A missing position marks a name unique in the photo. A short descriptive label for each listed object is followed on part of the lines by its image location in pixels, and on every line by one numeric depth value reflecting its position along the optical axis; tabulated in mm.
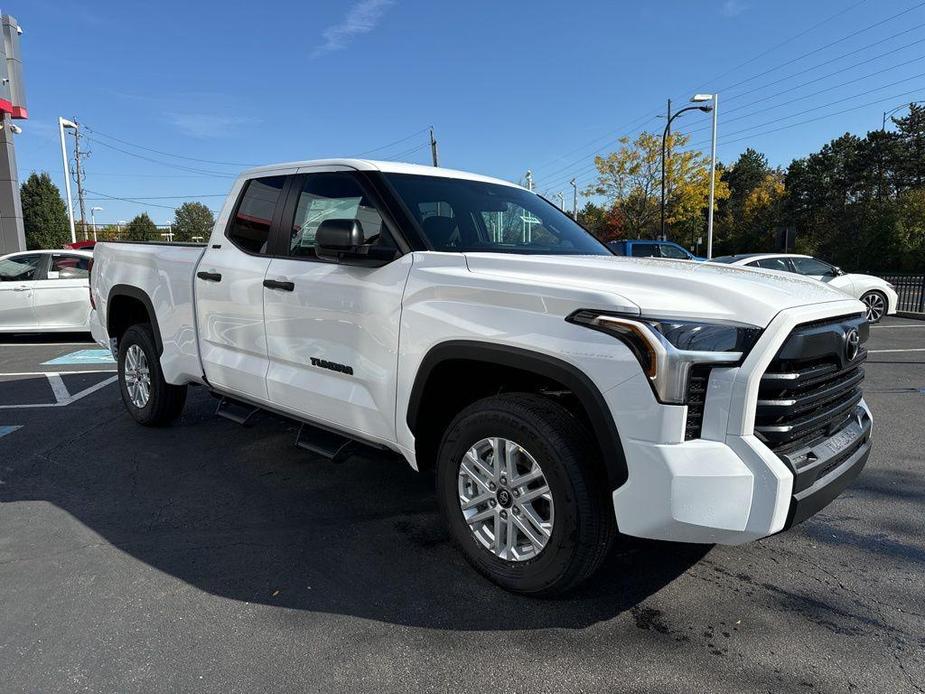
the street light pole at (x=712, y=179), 31906
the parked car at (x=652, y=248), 15812
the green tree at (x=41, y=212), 51094
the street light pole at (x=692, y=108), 30655
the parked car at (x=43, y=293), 10672
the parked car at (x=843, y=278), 14016
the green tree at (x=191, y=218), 107000
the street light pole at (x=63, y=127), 31078
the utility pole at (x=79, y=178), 65750
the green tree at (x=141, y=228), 90250
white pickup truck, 2252
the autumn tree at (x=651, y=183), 40906
